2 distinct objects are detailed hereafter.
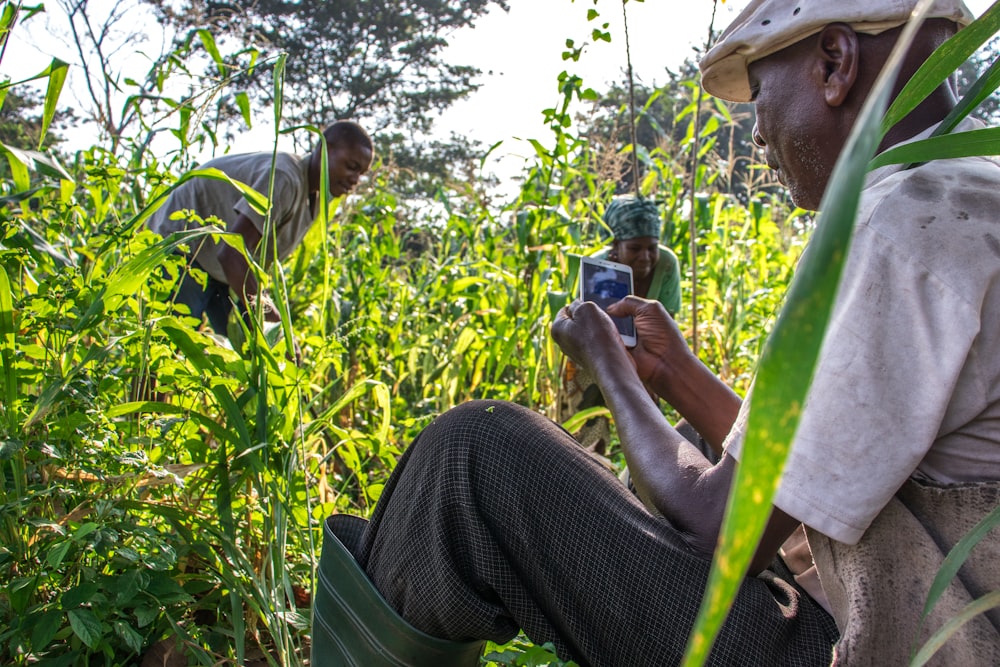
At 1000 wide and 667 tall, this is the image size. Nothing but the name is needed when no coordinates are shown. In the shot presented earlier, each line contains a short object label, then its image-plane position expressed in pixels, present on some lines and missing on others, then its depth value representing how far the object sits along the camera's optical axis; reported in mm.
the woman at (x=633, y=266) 3080
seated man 799
